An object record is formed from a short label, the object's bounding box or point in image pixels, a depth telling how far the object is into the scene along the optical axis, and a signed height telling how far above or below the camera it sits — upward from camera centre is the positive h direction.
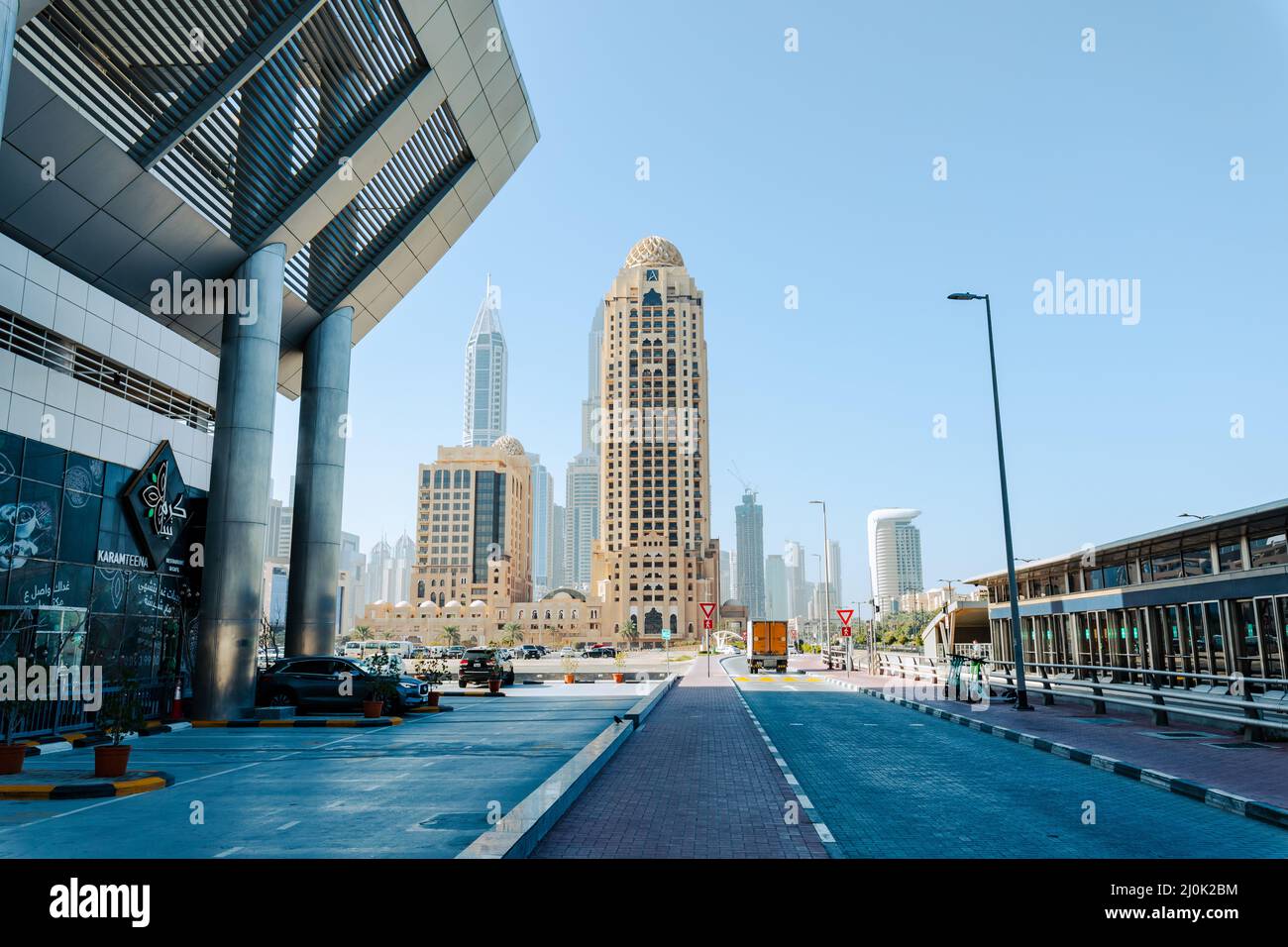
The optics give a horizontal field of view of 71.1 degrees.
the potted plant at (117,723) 12.01 -1.27
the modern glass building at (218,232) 16.80 +8.90
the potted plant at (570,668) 42.16 -2.48
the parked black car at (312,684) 22.89 -1.36
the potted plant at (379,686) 21.78 -1.42
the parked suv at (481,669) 37.22 -1.68
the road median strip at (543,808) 7.13 -1.73
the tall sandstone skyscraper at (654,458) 167.00 +31.38
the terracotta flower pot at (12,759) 12.39 -1.68
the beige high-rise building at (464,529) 186.62 +20.80
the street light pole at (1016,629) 22.05 -0.22
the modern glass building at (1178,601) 19.53 +0.44
